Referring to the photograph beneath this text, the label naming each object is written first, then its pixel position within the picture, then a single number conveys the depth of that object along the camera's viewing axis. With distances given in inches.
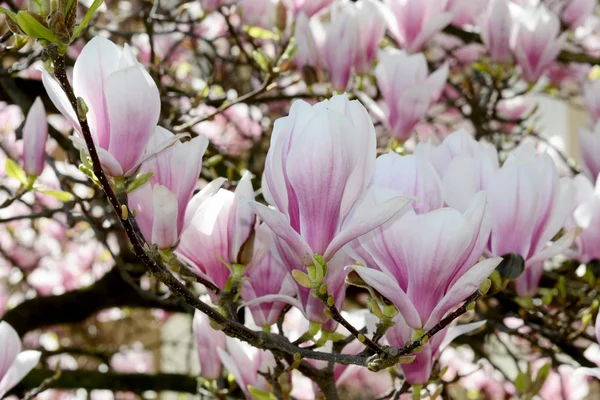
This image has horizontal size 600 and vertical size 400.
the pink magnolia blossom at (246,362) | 56.3
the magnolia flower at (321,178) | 49.0
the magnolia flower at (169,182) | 51.5
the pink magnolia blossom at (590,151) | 62.8
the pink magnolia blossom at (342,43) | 69.3
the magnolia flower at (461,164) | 52.0
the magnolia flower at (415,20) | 70.7
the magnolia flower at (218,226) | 52.1
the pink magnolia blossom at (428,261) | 49.3
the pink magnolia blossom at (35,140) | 59.1
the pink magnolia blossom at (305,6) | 76.1
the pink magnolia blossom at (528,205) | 52.5
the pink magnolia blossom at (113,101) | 50.3
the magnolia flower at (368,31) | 70.5
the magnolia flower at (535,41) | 72.7
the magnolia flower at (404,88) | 66.0
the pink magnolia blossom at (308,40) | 71.0
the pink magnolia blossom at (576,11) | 101.1
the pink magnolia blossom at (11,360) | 55.9
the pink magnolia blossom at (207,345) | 56.8
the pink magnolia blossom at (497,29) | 73.6
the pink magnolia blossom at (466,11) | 88.4
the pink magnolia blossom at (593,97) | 74.9
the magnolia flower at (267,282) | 53.7
